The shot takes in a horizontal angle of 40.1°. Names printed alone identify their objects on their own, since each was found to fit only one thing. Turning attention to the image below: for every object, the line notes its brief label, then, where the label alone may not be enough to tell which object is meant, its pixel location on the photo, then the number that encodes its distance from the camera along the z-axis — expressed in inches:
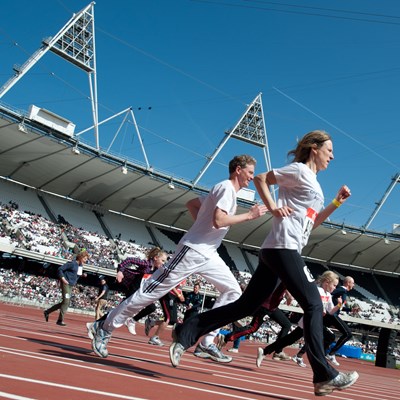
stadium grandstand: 1393.9
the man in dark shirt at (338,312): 367.2
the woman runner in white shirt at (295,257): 150.5
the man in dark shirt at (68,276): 436.8
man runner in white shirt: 184.5
